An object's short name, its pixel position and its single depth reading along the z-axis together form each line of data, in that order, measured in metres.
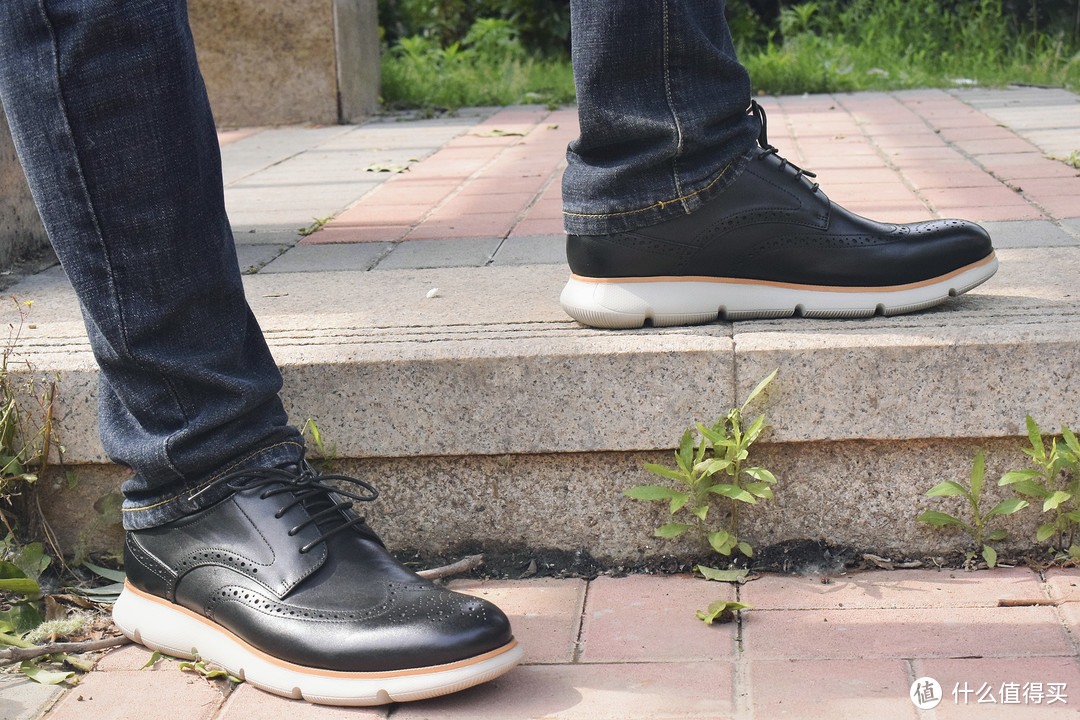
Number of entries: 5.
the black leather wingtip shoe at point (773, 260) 1.80
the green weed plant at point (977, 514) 1.76
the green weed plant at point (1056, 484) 1.74
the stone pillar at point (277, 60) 4.70
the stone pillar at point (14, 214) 2.09
